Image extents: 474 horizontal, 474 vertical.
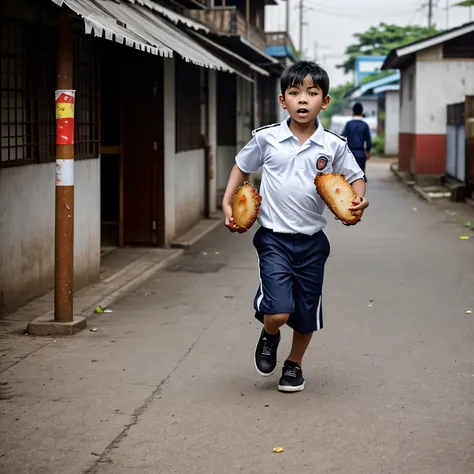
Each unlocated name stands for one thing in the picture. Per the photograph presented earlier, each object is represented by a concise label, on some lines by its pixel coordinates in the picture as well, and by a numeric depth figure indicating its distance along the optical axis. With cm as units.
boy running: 604
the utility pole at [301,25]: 8155
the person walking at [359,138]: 1730
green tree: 7174
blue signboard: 7488
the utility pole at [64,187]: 787
